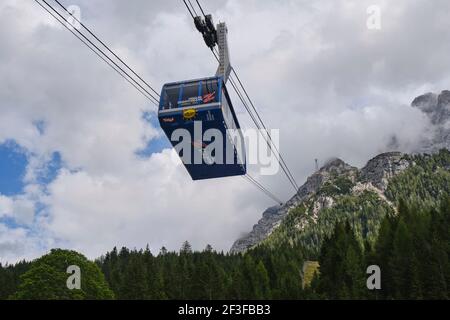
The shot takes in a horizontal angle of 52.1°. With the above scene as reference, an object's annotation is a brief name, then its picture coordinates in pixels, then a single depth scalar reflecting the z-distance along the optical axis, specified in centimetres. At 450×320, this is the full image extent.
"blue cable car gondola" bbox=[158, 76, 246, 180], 2889
